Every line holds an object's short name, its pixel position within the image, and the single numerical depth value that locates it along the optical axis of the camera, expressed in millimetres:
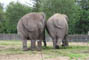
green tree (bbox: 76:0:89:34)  40375
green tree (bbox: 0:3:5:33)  46434
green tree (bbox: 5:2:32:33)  41938
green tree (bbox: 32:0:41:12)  45691
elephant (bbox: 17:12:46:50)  13357
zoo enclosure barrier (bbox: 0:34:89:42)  27766
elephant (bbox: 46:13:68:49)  14430
